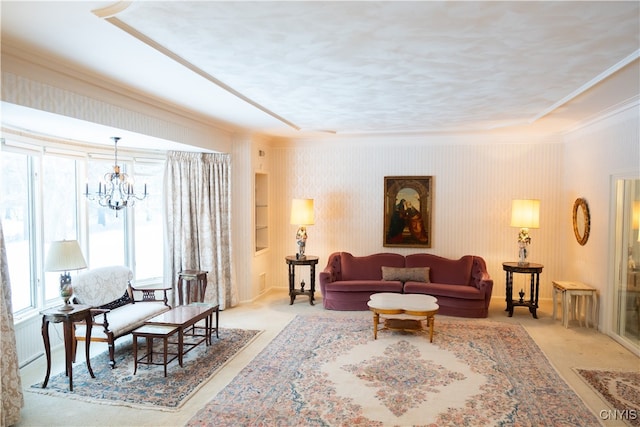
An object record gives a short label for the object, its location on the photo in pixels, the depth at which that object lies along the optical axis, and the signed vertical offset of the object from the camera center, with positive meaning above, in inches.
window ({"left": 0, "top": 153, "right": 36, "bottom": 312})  177.5 -9.2
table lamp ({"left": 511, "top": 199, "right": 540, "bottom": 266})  246.7 -9.4
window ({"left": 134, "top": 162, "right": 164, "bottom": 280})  253.3 -15.8
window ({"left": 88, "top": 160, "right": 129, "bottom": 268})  226.4 -16.1
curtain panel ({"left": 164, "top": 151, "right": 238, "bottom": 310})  252.2 -7.9
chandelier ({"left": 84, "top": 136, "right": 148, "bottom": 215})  193.8 +6.0
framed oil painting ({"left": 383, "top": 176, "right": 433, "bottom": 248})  286.4 -6.3
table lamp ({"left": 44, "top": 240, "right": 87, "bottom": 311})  155.8 -21.4
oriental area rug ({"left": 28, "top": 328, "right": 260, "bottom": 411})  145.0 -65.6
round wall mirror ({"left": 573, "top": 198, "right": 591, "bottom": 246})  232.1 -10.5
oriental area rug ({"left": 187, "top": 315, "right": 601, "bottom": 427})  133.8 -66.1
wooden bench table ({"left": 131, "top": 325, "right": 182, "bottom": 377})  161.6 -50.4
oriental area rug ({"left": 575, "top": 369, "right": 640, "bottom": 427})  135.2 -66.0
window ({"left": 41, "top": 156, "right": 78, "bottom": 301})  198.4 -1.3
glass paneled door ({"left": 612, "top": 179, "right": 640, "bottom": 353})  191.5 -28.8
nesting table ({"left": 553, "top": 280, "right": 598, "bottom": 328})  222.1 -51.1
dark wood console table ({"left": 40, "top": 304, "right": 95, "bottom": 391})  153.2 -45.1
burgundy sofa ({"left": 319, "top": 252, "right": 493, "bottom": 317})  242.2 -48.4
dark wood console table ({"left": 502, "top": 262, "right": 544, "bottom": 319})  242.5 -46.3
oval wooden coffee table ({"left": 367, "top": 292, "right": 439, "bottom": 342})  203.2 -50.7
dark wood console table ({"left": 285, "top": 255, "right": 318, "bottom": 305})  273.0 -47.6
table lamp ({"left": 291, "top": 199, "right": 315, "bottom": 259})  275.5 -7.3
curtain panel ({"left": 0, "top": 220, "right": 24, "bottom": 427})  125.9 -46.6
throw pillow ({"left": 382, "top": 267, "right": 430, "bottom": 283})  267.2 -45.1
